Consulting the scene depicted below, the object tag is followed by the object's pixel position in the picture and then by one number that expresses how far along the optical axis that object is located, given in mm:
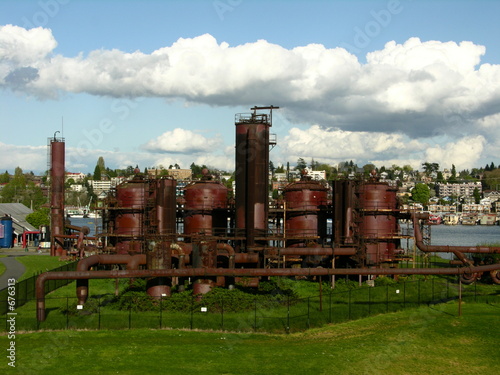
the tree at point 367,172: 64375
